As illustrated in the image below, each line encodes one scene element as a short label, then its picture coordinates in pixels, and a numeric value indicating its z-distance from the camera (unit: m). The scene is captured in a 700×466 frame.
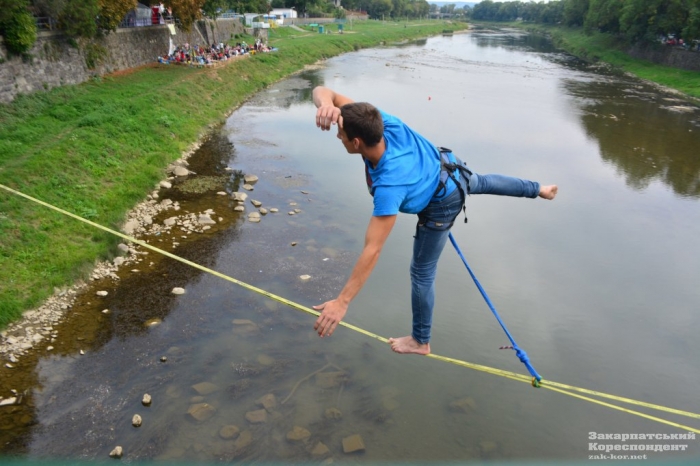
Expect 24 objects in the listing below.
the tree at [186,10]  22.48
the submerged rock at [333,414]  5.78
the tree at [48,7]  15.95
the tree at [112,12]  18.41
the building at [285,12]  67.10
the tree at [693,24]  32.28
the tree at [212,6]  26.52
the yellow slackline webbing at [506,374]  4.83
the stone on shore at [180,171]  12.90
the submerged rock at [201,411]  5.68
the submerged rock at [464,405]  6.02
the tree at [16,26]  13.53
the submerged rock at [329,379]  6.24
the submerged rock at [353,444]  5.41
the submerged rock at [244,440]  5.38
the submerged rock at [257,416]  5.68
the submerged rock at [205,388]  6.04
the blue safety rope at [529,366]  4.73
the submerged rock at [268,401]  5.88
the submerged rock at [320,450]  5.35
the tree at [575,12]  66.89
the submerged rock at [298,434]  5.49
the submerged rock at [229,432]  5.48
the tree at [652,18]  36.03
